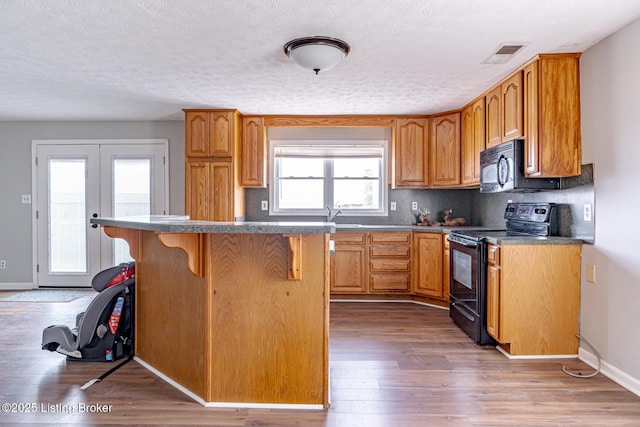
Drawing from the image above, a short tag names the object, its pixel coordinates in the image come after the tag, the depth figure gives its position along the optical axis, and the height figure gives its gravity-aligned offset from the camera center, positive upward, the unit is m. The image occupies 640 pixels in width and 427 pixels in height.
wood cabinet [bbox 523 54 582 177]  2.71 +0.69
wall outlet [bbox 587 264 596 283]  2.56 -0.43
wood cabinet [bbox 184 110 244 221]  4.22 +0.53
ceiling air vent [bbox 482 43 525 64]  2.58 +1.13
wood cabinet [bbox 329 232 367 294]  4.30 -0.63
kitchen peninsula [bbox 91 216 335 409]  1.98 -0.58
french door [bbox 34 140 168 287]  4.84 +0.17
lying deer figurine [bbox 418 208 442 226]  4.63 -0.10
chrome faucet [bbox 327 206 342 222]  4.45 -0.03
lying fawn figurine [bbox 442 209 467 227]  4.48 -0.14
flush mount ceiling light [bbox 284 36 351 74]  2.43 +1.06
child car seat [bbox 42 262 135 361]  2.48 -0.80
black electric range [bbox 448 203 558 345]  2.94 -0.41
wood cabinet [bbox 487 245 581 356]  2.70 -0.64
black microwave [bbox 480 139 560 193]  2.95 +0.32
